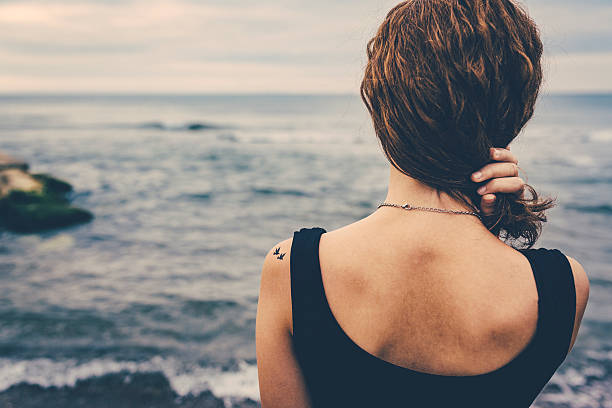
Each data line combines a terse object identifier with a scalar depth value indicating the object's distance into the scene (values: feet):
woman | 3.31
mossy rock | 28.55
